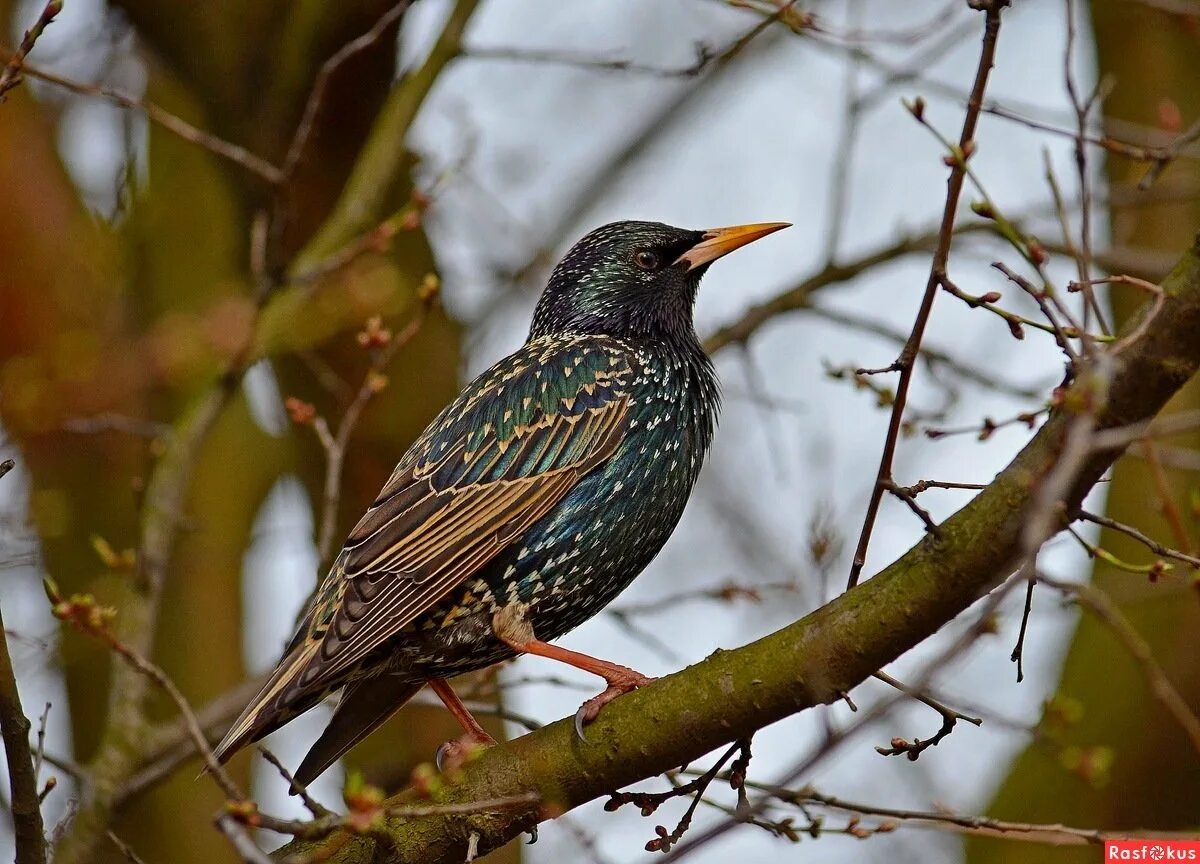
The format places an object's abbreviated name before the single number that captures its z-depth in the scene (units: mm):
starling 8758
